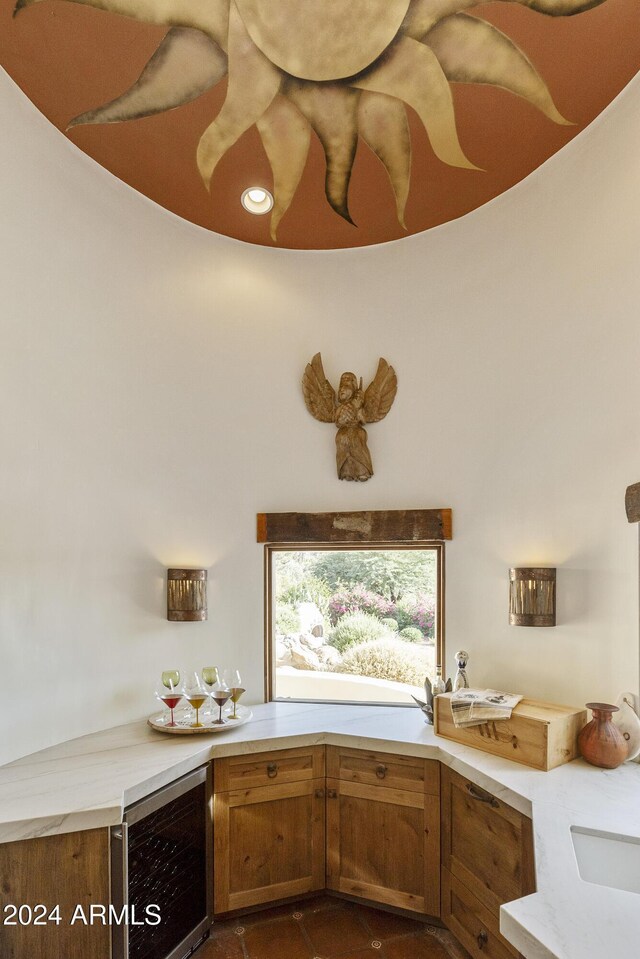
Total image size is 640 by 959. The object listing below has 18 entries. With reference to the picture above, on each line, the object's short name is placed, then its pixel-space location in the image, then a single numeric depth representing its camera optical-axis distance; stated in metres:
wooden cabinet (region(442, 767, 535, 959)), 1.95
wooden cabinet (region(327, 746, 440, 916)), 2.39
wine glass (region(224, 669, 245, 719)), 2.69
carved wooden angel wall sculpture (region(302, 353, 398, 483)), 3.10
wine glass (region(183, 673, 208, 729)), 2.58
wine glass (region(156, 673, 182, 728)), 2.56
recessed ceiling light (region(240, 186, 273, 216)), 2.91
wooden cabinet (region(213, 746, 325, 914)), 2.41
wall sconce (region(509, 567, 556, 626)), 2.57
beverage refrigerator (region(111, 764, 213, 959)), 1.86
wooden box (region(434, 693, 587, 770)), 2.19
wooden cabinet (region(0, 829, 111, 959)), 1.78
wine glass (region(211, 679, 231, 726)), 2.64
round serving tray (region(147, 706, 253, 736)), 2.51
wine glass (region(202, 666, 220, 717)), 2.77
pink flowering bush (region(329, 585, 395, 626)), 3.16
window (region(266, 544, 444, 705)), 3.08
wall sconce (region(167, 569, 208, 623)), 2.85
